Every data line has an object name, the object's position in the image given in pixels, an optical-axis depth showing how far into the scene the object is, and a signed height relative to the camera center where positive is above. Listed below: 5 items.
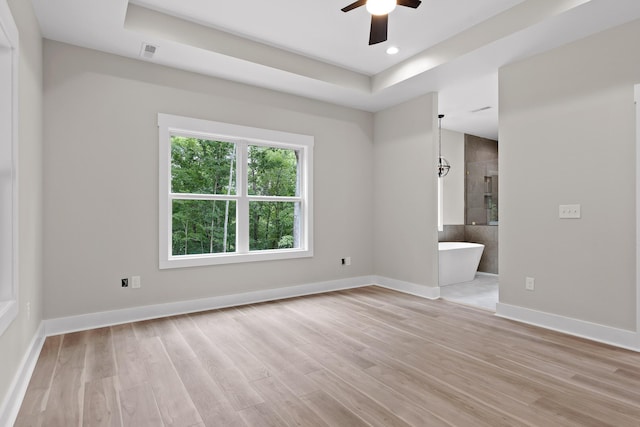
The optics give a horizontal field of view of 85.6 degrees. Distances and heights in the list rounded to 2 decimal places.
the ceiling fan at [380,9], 2.54 +1.54
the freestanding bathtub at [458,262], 5.39 -0.78
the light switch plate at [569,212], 3.18 +0.01
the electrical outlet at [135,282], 3.54 -0.69
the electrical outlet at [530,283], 3.49 -0.72
